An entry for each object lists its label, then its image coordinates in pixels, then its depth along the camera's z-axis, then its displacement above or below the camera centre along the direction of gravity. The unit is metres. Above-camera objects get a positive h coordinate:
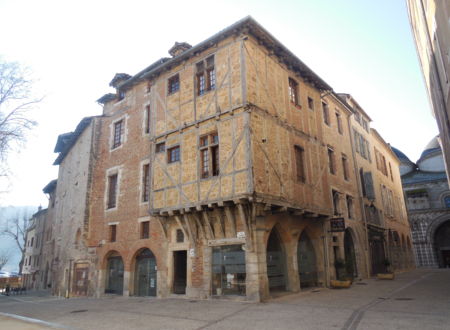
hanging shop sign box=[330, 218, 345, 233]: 14.80 +1.39
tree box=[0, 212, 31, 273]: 38.75 +4.94
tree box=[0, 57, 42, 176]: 13.40 +5.70
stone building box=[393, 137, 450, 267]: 36.38 +4.74
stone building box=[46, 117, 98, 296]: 17.83 +2.83
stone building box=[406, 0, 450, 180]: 8.73 +6.45
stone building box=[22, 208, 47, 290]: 32.87 +1.25
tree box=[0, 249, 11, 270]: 53.19 +1.07
